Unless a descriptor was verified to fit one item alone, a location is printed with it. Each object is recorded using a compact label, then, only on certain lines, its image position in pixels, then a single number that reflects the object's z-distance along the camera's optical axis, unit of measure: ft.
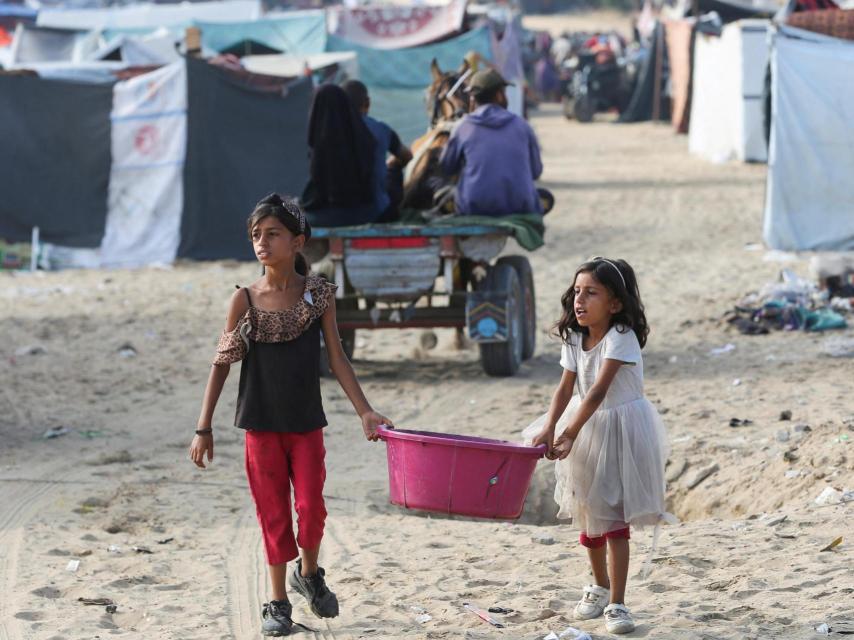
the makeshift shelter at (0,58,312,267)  97.04
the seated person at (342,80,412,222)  60.49
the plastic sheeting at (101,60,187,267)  97.45
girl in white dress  28.84
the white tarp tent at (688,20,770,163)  142.00
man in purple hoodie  59.57
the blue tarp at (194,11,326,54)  138.82
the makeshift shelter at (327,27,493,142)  122.52
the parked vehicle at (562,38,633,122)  220.84
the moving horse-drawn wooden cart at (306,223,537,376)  57.36
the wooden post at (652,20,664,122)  201.98
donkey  64.08
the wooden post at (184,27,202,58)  112.47
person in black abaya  59.11
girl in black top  29.55
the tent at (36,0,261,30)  172.04
